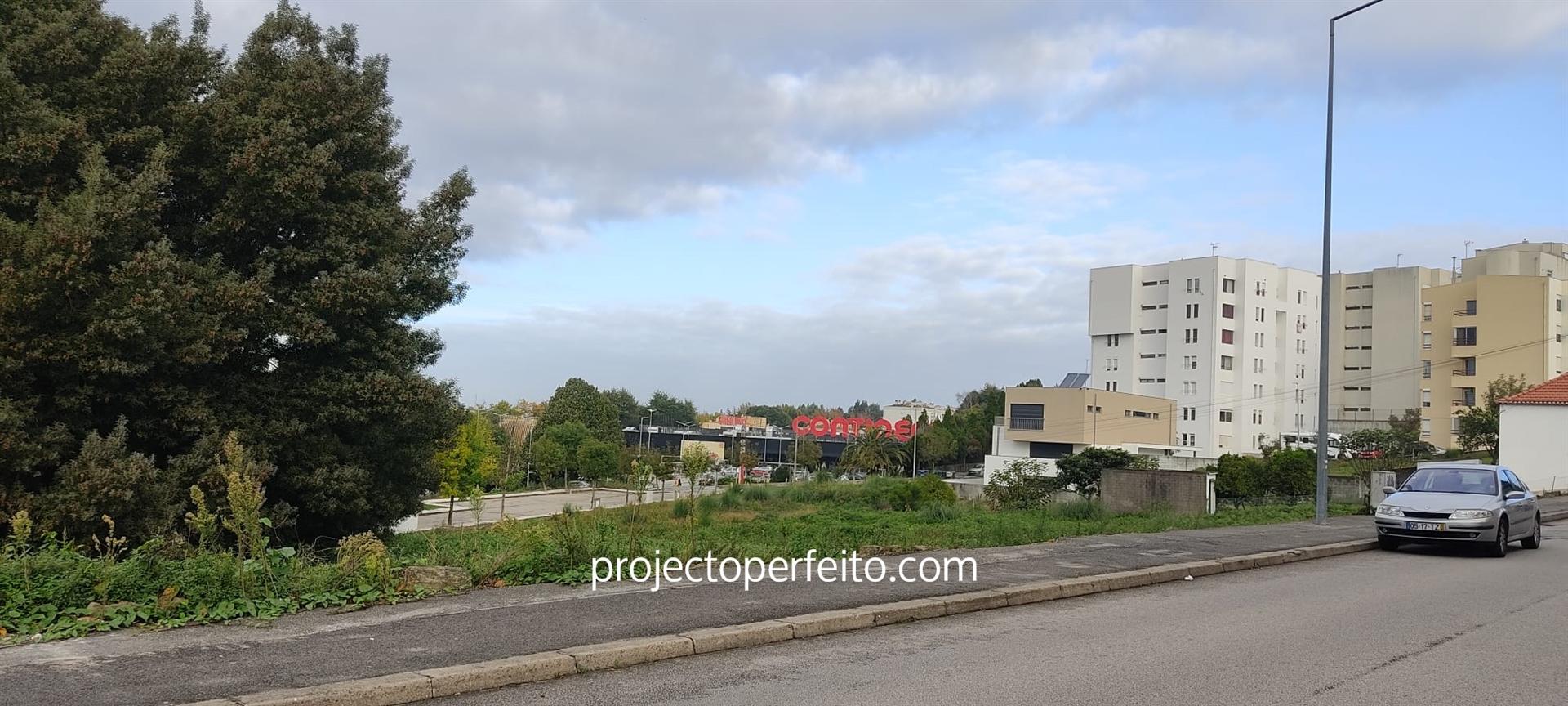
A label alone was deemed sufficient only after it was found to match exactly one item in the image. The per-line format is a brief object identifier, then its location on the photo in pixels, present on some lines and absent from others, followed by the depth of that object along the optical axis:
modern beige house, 88.62
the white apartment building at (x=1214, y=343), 93.88
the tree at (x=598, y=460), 87.06
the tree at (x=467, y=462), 48.25
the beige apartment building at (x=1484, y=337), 79.69
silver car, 15.70
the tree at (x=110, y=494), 14.69
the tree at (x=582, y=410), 112.62
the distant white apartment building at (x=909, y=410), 178.76
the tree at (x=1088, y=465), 40.34
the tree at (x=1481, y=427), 56.31
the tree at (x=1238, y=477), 37.62
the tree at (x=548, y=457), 89.12
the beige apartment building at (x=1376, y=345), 98.56
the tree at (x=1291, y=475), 34.81
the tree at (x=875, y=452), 94.75
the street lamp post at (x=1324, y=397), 20.19
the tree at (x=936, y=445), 109.19
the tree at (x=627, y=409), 178.38
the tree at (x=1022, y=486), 31.06
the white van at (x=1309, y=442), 71.62
